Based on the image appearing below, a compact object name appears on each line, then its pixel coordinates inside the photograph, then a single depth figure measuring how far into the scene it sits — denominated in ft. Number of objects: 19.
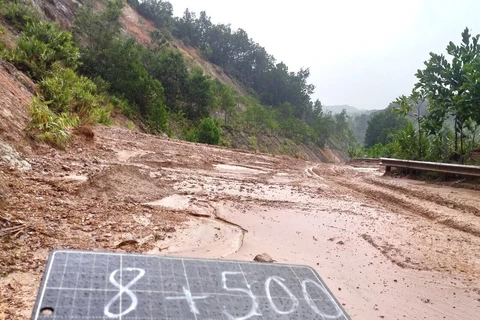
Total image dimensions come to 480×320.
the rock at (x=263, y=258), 11.07
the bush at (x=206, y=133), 74.74
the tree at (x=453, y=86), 32.35
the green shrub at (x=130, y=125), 62.13
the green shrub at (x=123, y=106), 68.28
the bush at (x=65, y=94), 32.91
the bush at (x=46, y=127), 20.51
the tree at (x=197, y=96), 111.65
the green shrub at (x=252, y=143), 127.66
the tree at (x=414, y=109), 40.22
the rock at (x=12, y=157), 15.20
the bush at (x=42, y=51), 39.32
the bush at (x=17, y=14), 61.77
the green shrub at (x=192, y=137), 75.00
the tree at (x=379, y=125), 175.42
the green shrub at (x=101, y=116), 44.71
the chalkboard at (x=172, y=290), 5.26
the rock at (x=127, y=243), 11.27
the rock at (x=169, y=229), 13.16
